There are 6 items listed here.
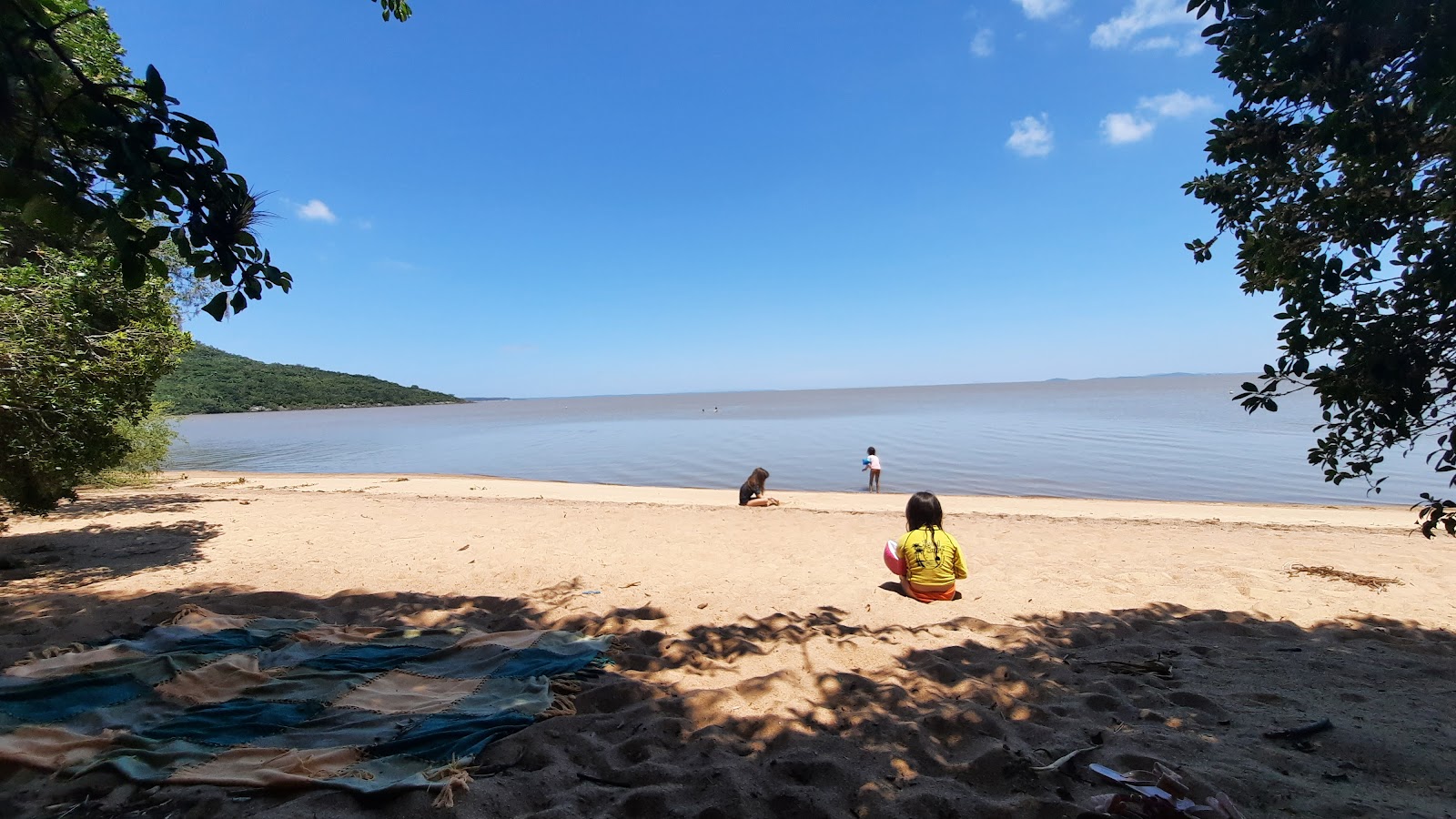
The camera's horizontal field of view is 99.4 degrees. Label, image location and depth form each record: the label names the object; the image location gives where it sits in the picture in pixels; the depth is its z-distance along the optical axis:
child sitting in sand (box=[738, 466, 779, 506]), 13.07
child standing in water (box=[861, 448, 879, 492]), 16.95
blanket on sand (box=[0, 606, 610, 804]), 2.63
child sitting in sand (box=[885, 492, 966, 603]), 5.67
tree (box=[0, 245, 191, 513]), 5.46
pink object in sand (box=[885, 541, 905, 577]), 5.86
